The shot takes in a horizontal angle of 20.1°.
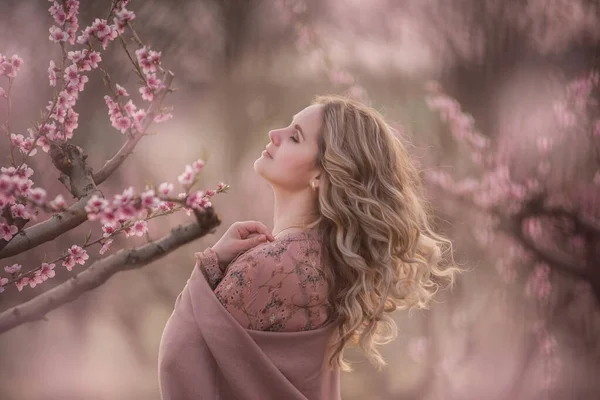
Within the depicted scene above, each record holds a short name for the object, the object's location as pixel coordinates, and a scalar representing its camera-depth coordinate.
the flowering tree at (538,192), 5.02
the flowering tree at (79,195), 2.70
